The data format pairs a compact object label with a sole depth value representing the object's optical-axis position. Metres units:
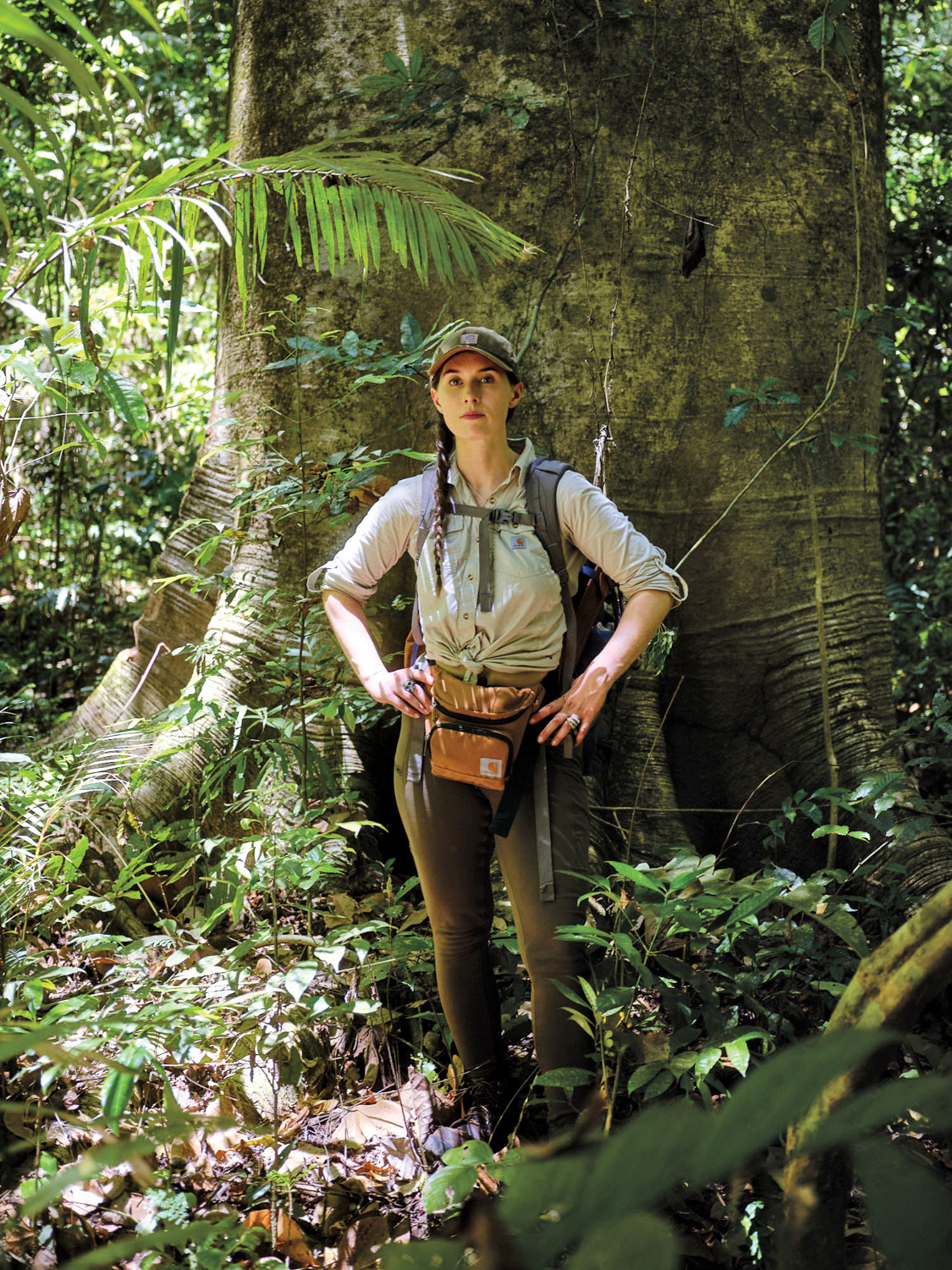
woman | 2.54
